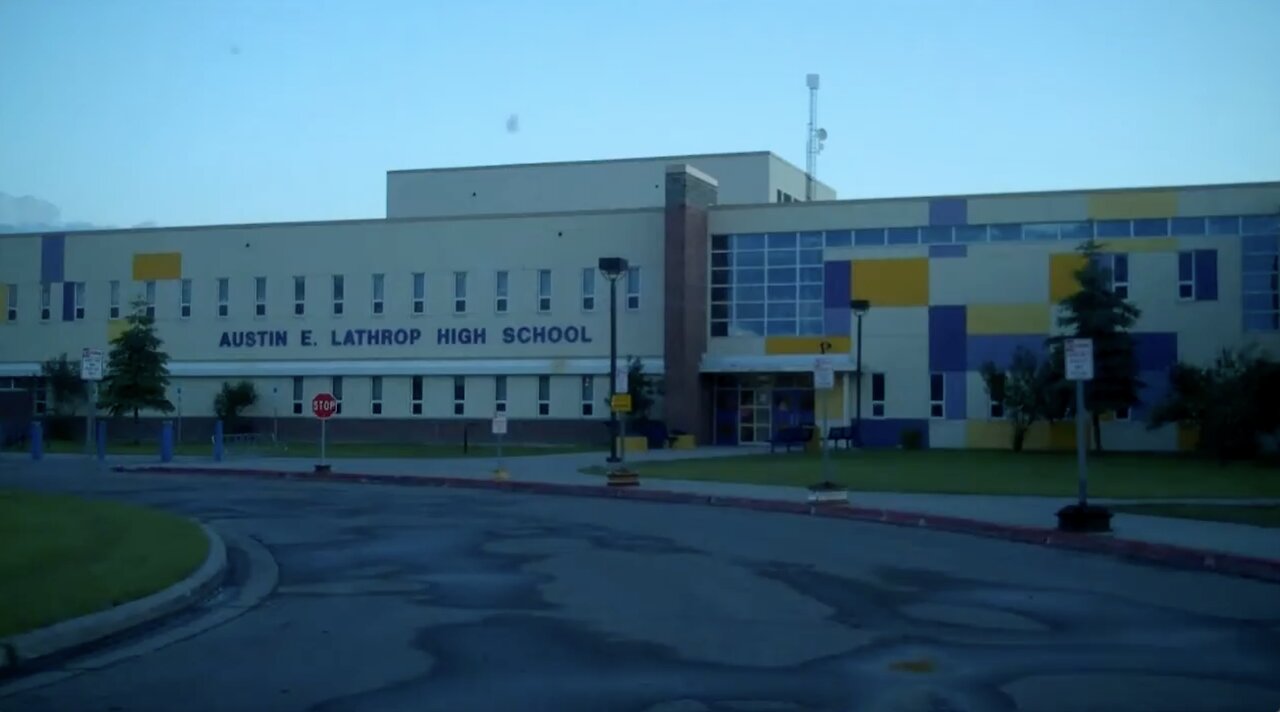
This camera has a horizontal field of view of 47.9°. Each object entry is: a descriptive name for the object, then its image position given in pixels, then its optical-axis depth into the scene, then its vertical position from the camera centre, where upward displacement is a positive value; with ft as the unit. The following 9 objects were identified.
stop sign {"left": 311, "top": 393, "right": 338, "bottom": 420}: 115.55 +1.38
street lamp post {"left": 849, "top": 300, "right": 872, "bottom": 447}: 151.64 +5.72
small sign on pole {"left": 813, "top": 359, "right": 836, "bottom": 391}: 88.58 +3.11
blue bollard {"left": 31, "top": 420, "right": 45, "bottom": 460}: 146.72 -2.02
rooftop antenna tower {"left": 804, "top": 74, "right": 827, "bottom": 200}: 243.81 +49.98
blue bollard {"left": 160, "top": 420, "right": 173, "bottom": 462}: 141.31 -2.01
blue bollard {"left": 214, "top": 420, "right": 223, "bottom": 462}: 141.79 -2.09
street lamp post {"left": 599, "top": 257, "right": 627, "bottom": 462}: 117.60 +8.80
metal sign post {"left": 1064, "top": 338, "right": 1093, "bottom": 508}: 66.28 +2.71
